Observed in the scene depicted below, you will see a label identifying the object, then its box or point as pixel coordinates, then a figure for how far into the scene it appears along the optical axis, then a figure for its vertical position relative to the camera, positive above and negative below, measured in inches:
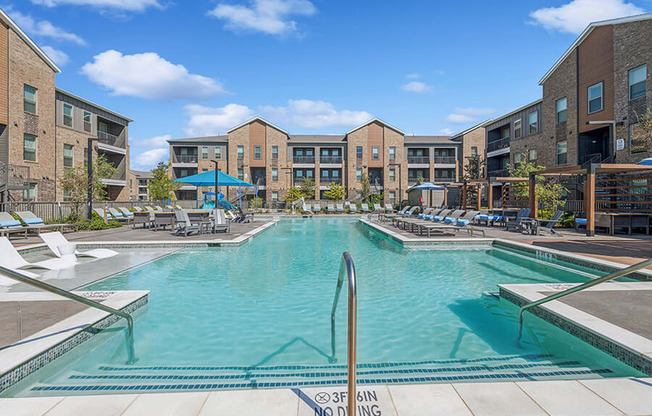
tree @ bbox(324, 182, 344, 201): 1470.2 +51.7
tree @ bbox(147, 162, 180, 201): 1199.6 +68.1
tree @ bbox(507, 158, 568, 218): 702.5 +30.1
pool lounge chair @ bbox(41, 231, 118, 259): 332.8 -41.8
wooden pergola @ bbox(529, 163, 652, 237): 503.5 +45.4
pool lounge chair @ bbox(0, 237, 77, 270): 266.1 -44.8
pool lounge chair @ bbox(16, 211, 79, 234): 543.6 -23.1
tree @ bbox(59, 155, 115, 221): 639.8 +32.6
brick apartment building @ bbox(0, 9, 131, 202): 782.5 +219.3
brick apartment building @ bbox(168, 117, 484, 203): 1686.8 +231.7
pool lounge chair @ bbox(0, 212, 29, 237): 472.7 -29.4
